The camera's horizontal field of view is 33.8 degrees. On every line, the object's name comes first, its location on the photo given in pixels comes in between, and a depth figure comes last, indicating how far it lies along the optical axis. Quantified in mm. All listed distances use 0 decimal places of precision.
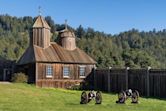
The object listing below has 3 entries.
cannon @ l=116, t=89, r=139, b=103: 16546
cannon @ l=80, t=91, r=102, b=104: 16287
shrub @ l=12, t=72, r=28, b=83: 29987
